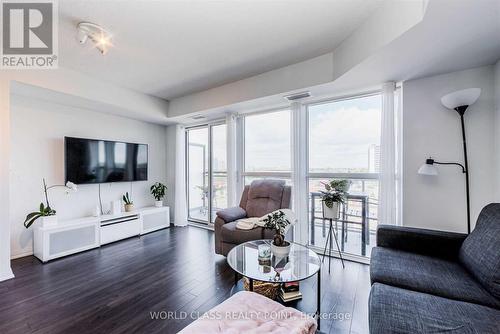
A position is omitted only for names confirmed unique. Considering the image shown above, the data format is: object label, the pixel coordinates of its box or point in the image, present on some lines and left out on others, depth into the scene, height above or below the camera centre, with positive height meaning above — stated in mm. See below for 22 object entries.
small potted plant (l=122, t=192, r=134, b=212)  3777 -663
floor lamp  1797 +542
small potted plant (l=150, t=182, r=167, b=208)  4285 -525
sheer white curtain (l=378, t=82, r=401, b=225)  2355 +85
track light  1838 +1213
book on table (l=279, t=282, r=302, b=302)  1852 -1119
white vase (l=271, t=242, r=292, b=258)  1872 -749
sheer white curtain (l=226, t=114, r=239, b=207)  3674 +123
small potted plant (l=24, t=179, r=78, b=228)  2764 -649
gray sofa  1025 -738
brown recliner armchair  2498 -625
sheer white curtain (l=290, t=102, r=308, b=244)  2996 -32
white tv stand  2705 -959
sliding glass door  4164 -86
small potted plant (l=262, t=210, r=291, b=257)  1880 -634
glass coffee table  1608 -837
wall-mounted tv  3154 +111
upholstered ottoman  993 -776
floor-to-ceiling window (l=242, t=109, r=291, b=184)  3396 +355
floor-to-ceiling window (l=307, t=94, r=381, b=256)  2709 +64
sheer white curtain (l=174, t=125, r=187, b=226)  4391 -312
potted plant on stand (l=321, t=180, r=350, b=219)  2521 -363
